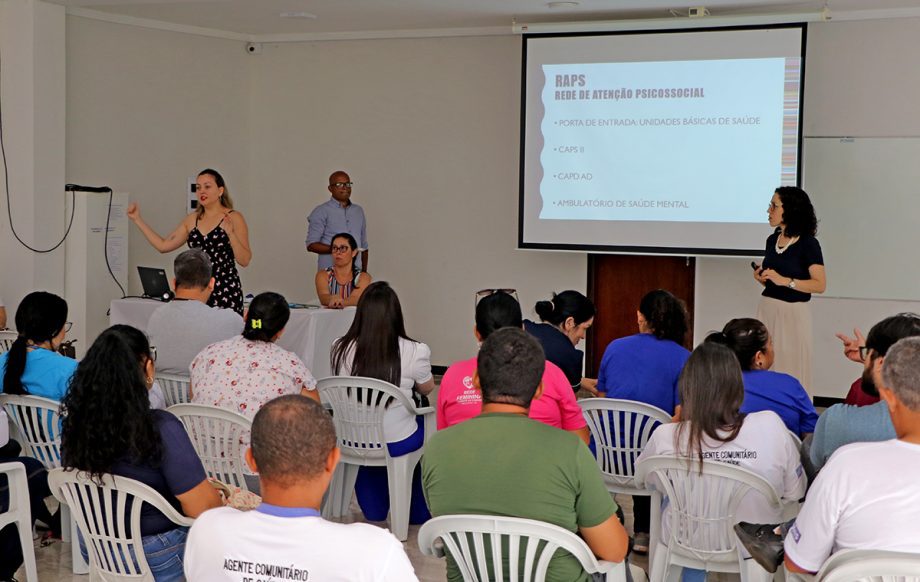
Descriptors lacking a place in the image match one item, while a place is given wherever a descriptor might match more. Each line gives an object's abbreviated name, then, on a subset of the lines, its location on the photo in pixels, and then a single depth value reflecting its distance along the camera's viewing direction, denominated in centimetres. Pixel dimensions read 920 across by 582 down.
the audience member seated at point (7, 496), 338
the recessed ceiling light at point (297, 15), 779
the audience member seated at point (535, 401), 336
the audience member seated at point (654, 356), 396
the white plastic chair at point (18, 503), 328
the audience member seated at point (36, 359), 376
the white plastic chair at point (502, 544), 227
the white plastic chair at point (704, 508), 299
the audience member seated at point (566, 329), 406
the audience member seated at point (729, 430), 305
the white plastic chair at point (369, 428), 422
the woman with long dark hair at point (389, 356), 425
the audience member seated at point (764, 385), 339
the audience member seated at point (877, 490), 211
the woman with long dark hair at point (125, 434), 264
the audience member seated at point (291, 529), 176
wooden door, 774
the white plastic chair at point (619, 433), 381
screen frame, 689
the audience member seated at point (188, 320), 442
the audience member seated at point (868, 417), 273
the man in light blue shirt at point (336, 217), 798
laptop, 608
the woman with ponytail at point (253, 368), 378
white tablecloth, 582
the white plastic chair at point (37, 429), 377
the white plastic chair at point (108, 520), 269
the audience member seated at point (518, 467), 229
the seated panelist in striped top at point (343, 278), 619
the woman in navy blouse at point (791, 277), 560
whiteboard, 700
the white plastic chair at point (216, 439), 353
